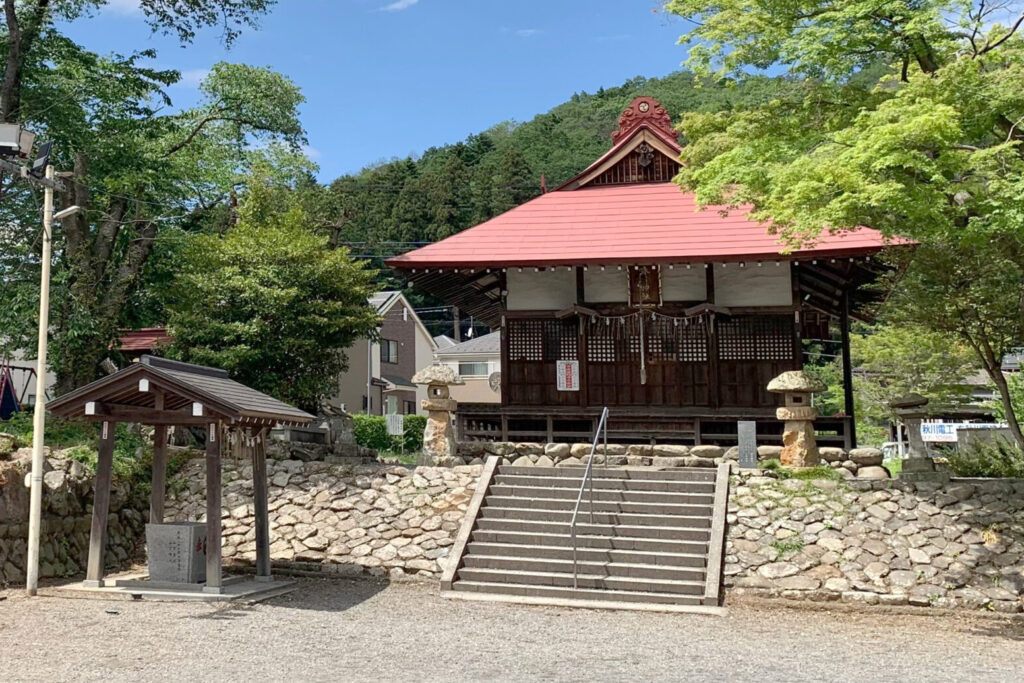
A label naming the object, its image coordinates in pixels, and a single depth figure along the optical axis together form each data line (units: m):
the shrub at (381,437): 23.53
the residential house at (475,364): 42.03
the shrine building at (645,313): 16.22
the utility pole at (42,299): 10.34
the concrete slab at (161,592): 10.50
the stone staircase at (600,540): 11.12
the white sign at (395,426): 20.45
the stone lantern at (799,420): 13.58
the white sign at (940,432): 31.44
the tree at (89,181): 16.25
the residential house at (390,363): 34.91
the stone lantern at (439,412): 15.01
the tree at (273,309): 16.73
